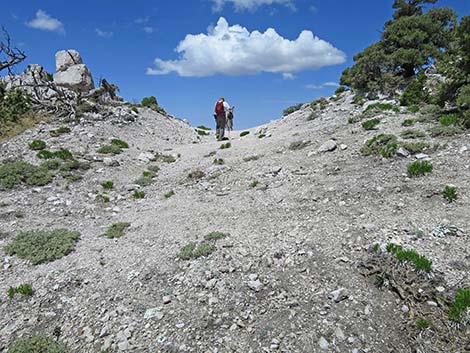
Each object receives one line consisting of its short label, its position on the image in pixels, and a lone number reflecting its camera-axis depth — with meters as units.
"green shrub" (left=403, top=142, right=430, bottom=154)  11.93
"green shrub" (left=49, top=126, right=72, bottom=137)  21.66
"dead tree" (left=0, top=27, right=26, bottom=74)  24.67
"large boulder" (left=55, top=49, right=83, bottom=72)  35.56
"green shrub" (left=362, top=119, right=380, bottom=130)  16.28
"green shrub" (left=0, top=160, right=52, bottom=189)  14.23
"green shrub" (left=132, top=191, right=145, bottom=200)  14.20
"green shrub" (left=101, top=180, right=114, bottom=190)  15.11
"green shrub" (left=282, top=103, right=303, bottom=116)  36.56
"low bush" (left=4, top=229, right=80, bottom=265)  9.41
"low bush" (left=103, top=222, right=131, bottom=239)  10.54
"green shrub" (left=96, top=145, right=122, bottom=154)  19.70
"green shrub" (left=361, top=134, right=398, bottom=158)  12.29
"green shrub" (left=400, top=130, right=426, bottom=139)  13.30
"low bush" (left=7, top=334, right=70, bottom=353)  6.21
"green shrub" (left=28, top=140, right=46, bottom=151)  18.67
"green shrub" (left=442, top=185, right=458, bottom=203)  8.65
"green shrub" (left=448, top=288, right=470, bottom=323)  5.61
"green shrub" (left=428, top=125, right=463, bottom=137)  12.66
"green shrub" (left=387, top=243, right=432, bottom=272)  6.53
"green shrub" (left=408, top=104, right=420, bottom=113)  17.78
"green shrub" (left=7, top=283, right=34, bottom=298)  7.77
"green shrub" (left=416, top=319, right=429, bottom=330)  5.62
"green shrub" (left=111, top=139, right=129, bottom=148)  21.47
